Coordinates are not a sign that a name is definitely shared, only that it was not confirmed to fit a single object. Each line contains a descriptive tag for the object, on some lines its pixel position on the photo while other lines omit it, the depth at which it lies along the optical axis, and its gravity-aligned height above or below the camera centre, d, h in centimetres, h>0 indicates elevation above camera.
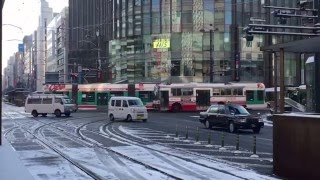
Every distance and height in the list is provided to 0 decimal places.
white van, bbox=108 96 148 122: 3753 -126
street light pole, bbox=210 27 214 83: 6388 +594
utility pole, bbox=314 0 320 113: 1885 +58
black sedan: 2678 -150
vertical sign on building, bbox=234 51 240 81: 7175 +396
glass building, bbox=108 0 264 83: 7275 +781
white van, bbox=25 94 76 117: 4731 -113
